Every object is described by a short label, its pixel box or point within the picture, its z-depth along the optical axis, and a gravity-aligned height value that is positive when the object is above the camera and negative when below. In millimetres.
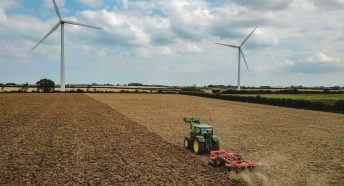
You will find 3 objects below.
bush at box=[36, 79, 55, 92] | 122688 -59
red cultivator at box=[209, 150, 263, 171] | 11945 -2839
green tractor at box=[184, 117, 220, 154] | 14766 -2438
